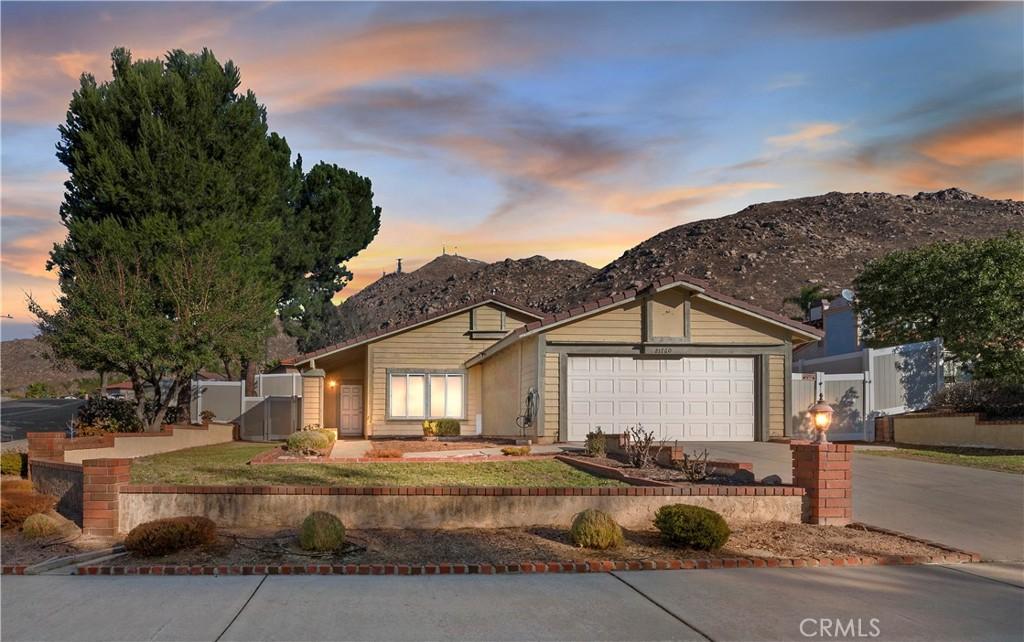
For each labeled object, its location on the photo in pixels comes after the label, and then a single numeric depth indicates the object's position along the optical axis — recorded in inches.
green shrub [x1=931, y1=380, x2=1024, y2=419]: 840.3
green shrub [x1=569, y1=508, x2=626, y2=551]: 402.3
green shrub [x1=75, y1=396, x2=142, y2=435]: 848.3
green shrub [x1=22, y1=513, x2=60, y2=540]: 444.8
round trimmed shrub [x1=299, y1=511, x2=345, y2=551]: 390.0
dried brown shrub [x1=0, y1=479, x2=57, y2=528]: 475.8
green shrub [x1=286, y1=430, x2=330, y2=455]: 720.3
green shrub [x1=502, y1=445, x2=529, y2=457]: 709.9
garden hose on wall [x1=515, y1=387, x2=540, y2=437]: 861.6
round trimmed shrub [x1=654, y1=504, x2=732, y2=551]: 396.8
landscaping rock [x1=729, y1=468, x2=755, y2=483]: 516.1
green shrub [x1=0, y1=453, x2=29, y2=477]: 624.1
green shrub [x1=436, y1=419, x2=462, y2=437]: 1047.0
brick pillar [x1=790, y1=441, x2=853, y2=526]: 455.5
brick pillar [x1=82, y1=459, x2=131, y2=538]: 442.3
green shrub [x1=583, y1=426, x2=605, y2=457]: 675.1
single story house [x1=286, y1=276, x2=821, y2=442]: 868.6
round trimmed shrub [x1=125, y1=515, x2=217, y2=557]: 385.4
